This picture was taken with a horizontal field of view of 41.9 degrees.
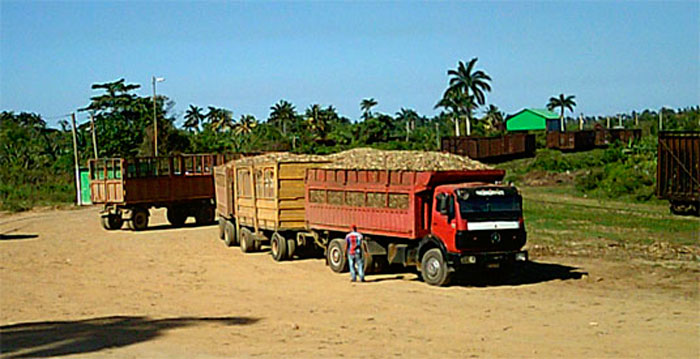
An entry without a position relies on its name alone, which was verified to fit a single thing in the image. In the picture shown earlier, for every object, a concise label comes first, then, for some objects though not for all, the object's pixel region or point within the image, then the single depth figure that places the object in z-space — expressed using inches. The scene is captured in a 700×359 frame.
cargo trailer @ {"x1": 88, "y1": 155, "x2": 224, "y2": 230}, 1465.3
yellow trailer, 1023.0
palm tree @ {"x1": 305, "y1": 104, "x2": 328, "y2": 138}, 3659.5
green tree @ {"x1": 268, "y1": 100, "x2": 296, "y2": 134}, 4810.5
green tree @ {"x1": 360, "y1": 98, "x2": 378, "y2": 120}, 4778.5
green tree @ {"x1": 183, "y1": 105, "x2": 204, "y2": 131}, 5044.3
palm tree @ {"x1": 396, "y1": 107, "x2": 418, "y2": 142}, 6052.2
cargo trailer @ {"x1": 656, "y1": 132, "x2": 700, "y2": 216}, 1427.2
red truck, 798.5
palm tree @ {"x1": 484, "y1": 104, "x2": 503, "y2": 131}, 4606.8
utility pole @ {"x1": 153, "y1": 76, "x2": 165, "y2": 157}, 2295.8
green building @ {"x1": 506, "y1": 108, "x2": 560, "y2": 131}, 4510.3
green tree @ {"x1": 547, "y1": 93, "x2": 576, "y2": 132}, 4963.1
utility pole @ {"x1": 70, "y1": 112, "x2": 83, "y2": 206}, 2040.0
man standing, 862.5
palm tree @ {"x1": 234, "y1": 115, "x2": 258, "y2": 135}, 4696.6
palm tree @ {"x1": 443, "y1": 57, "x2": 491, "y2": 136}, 3934.5
